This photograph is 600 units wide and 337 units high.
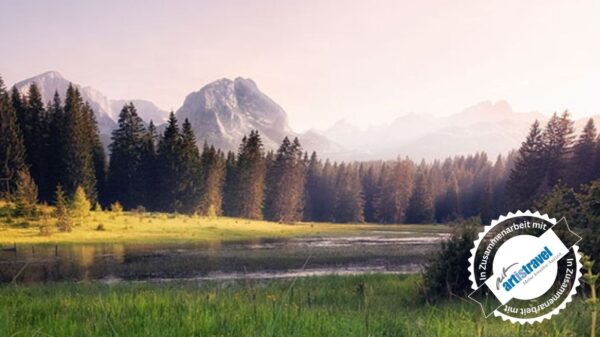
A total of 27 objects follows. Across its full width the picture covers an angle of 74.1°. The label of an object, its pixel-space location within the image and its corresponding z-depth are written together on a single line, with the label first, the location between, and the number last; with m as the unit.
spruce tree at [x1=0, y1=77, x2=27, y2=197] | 55.47
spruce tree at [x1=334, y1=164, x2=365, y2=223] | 101.50
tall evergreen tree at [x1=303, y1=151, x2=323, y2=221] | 108.25
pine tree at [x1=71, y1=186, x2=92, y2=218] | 50.53
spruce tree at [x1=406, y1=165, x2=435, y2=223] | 100.12
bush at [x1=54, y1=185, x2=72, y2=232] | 47.69
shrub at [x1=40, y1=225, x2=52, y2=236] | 45.16
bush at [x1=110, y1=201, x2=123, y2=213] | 58.72
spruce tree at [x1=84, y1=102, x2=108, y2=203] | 72.44
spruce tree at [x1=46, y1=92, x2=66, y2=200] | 61.44
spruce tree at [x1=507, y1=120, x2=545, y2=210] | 57.31
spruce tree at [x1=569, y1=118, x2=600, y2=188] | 53.72
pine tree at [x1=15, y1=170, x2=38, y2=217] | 47.69
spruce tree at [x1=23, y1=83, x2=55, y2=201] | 62.53
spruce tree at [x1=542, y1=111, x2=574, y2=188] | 56.50
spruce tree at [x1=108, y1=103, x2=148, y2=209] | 73.62
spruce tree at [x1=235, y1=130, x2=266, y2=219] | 82.06
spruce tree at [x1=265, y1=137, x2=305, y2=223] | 85.00
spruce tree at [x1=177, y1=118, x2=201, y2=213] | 74.12
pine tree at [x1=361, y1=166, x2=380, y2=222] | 111.50
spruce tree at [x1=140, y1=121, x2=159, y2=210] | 74.38
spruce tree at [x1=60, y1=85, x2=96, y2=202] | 60.84
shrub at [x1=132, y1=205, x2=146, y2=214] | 63.30
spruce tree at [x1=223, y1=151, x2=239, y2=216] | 84.94
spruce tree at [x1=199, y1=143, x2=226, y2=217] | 75.50
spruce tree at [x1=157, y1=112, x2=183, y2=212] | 73.75
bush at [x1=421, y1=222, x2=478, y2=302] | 10.37
